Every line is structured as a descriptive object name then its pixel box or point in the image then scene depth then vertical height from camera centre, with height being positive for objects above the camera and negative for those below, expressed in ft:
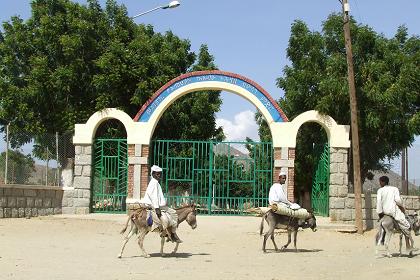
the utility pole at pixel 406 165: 69.72 +4.57
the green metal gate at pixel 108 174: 65.51 +2.92
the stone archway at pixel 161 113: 63.46 +8.28
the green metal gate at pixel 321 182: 64.28 +2.33
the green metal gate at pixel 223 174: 65.26 +3.18
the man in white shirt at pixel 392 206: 38.63 -0.08
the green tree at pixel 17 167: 61.26 +3.36
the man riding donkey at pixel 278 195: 41.50 +0.57
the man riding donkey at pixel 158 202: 36.99 -0.05
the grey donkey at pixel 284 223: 41.60 -1.38
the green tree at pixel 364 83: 65.72 +13.90
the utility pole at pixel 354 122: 56.80 +7.79
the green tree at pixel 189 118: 79.51 +11.18
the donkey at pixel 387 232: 38.58 -1.74
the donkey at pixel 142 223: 37.35 -1.36
